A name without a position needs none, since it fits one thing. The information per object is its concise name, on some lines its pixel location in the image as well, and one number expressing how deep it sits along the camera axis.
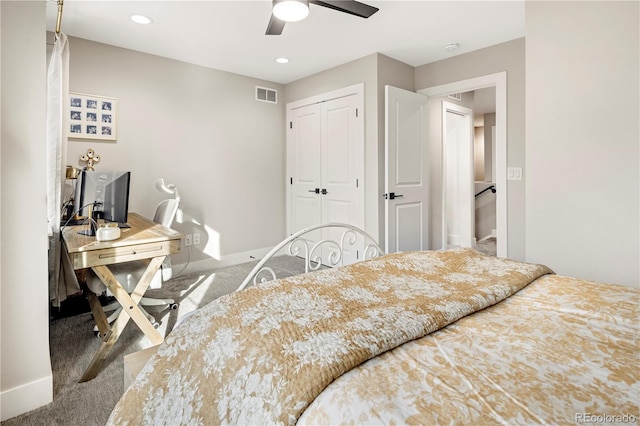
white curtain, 2.12
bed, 0.67
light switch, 3.31
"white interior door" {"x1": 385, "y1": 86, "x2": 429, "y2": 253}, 3.66
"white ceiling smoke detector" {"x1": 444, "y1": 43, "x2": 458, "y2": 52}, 3.41
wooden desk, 1.95
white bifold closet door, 3.96
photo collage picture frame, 3.22
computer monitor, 2.28
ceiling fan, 2.14
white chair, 2.30
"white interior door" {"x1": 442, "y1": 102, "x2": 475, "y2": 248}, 4.91
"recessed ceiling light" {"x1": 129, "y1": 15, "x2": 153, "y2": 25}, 2.81
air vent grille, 4.59
